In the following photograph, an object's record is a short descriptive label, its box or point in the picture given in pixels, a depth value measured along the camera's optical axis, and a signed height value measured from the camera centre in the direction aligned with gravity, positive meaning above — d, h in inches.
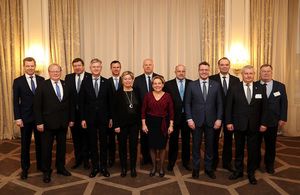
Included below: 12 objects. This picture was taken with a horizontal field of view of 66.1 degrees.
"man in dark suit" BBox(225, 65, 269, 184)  118.5 -12.7
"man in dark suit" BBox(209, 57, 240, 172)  138.8 -24.3
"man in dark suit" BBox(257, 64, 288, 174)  130.6 -11.7
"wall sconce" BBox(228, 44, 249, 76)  207.7 +28.3
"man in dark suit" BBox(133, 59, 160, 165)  145.4 +3.0
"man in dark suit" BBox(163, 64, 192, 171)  135.7 -17.3
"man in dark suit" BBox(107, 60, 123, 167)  148.4 +2.5
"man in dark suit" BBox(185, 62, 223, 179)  123.3 -12.0
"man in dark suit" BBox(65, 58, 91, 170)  142.9 -23.3
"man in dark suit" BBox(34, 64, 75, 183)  119.5 -12.2
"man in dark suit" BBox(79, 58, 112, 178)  126.9 -11.7
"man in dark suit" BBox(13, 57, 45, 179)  126.4 -8.9
